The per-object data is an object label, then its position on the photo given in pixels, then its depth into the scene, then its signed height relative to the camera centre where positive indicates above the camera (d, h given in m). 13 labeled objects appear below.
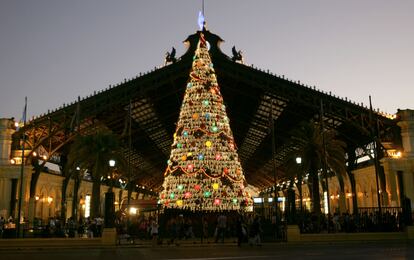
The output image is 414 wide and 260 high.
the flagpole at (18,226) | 25.78 -0.24
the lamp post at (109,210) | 22.55 +0.53
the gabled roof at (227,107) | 36.78 +10.40
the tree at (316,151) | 34.41 +5.02
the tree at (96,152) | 34.06 +5.18
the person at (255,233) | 22.34 -0.75
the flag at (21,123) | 37.41 +8.17
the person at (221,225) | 24.95 -0.36
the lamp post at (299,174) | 30.89 +3.39
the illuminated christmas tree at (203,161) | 28.52 +3.70
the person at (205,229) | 27.40 -0.63
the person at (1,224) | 27.75 -0.12
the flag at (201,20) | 40.46 +17.67
